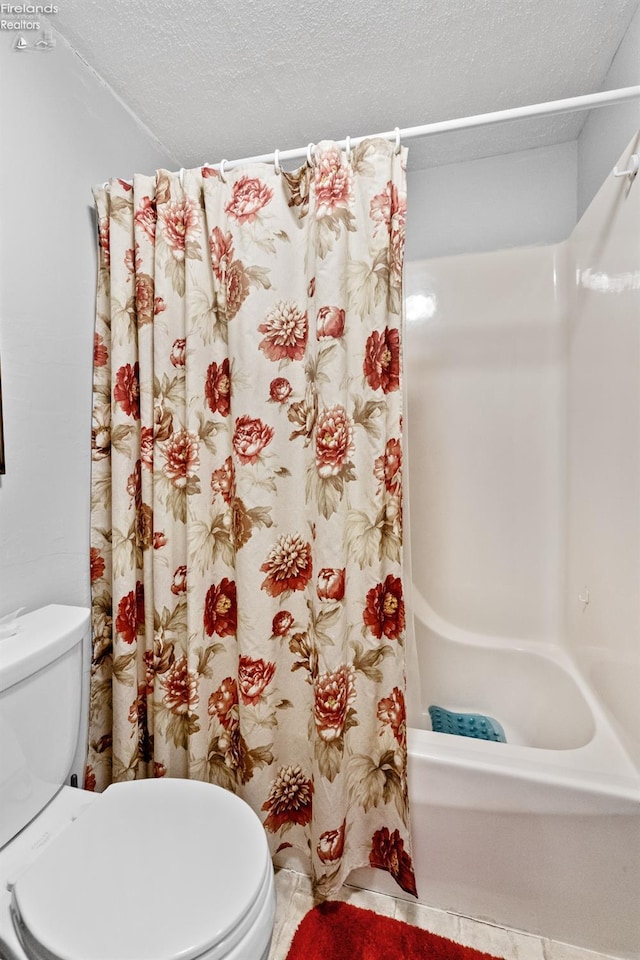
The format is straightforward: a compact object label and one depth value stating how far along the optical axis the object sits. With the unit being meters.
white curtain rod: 1.04
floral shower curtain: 1.18
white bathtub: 1.09
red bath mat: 1.15
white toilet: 0.75
